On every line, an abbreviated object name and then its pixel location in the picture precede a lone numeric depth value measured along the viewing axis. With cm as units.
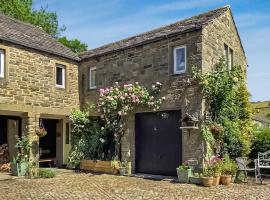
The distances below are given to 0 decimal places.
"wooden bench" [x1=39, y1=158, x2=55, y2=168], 1144
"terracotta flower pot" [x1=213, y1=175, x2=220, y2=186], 801
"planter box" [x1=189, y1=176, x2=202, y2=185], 813
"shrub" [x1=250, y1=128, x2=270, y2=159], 979
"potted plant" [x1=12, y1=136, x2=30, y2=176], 970
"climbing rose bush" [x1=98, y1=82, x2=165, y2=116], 976
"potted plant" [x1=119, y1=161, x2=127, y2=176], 999
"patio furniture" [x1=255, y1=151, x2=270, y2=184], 842
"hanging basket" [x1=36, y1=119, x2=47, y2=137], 1026
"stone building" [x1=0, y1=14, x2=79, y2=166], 974
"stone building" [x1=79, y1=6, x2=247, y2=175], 896
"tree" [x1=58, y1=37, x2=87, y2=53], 2451
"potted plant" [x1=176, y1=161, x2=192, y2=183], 835
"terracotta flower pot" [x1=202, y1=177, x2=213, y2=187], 785
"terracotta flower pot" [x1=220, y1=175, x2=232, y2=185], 806
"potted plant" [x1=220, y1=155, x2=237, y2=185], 807
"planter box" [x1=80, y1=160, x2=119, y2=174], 1015
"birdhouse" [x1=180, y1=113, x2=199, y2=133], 863
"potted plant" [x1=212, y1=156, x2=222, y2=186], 805
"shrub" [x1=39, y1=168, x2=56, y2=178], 941
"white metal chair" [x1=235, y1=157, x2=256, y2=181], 835
